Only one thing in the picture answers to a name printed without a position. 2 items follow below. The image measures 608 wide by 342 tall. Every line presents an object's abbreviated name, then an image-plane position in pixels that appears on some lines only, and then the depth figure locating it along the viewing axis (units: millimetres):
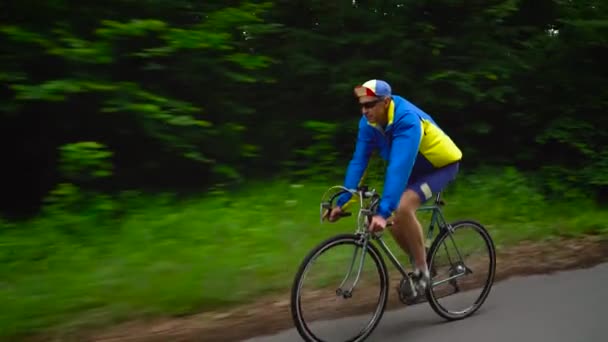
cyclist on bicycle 4379
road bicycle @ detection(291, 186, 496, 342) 4391
